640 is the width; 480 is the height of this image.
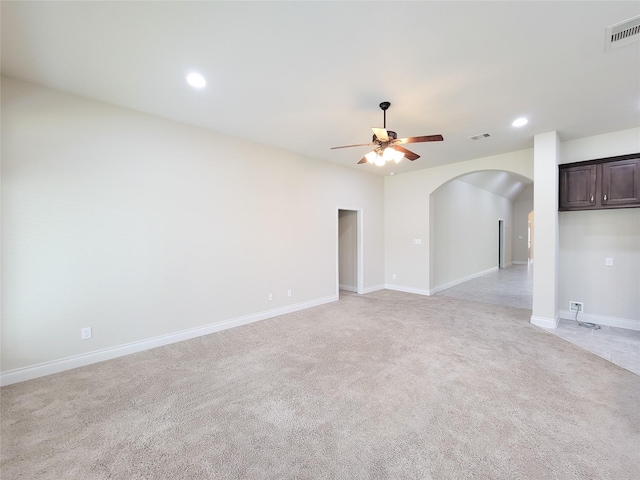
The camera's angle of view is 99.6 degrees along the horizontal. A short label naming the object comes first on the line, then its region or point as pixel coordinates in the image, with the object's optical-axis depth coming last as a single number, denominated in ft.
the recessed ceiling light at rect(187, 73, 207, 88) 8.43
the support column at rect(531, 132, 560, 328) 13.16
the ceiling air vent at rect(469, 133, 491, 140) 13.47
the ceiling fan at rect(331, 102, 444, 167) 9.21
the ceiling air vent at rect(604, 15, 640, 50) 6.53
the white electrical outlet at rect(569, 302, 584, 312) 14.46
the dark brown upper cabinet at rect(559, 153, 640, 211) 12.29
